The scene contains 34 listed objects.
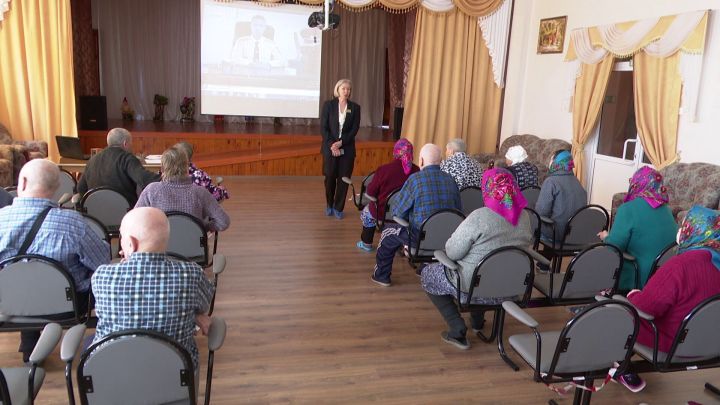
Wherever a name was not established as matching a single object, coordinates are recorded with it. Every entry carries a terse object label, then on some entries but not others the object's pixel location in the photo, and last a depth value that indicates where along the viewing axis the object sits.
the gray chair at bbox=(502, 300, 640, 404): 2.18
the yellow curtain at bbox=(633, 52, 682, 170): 5.93
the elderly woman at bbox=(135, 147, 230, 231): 3.40
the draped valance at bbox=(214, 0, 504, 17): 8.02
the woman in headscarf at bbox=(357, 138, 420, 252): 4.63
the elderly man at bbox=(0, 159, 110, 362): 2.53
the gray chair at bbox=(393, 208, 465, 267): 3.70
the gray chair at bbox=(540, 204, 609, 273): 4.10
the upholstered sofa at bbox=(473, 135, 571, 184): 7.41
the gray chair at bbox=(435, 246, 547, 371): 2.89
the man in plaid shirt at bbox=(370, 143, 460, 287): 3.84
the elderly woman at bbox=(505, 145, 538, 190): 4.95
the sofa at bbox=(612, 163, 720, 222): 5.20
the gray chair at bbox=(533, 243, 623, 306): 2.99
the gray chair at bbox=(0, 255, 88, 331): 2.37
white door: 6.72
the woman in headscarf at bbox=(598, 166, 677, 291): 3.21
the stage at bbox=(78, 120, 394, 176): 8.25
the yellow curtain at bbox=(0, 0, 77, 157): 6.98
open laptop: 5.79
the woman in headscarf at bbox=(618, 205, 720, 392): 2.33
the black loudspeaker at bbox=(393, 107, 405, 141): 9.88
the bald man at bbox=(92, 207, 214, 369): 1.85
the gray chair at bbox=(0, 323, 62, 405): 1.87
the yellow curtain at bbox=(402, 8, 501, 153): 8.59
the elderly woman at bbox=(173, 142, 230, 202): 4.12
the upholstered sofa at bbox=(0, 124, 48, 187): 5.98
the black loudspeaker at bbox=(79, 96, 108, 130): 8.31
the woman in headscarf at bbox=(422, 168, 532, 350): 2.93
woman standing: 6.24
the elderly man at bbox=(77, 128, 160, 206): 4.10
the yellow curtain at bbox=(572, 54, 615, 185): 6.95
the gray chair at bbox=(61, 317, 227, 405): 1.73
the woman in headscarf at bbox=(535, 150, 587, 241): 4.21
